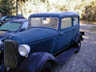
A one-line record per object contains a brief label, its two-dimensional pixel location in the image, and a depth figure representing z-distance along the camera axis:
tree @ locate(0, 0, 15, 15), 12.07
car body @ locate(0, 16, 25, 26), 6.90
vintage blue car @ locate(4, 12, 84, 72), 1.76
